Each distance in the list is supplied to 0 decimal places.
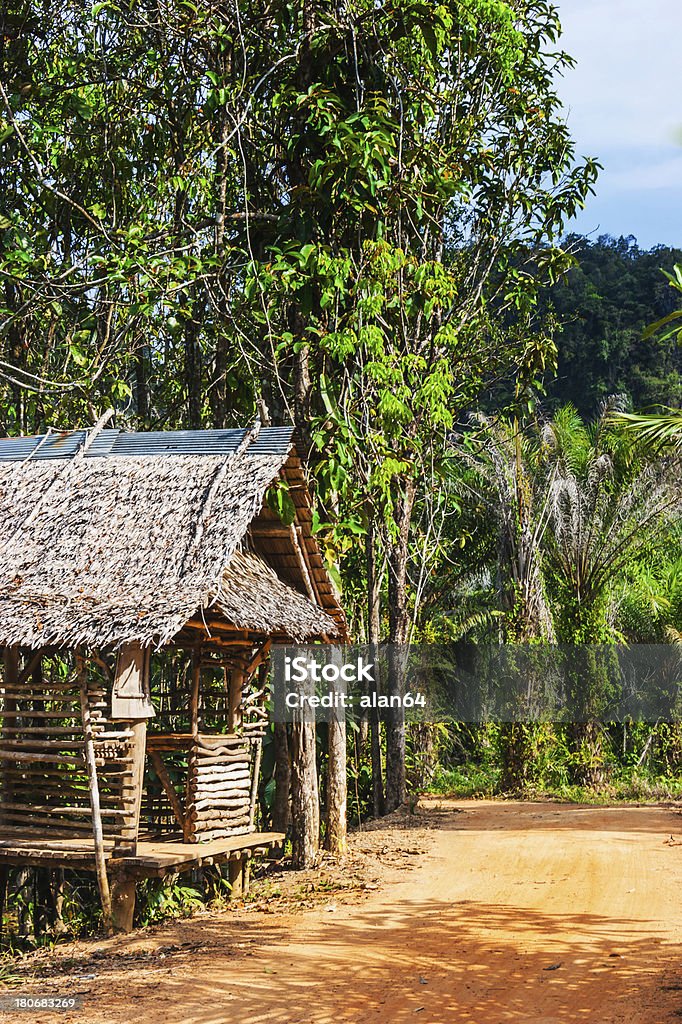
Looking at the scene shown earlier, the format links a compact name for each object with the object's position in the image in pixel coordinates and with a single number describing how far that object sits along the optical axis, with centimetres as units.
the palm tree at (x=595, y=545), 3242
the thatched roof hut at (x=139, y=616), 1712
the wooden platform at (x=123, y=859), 1714
